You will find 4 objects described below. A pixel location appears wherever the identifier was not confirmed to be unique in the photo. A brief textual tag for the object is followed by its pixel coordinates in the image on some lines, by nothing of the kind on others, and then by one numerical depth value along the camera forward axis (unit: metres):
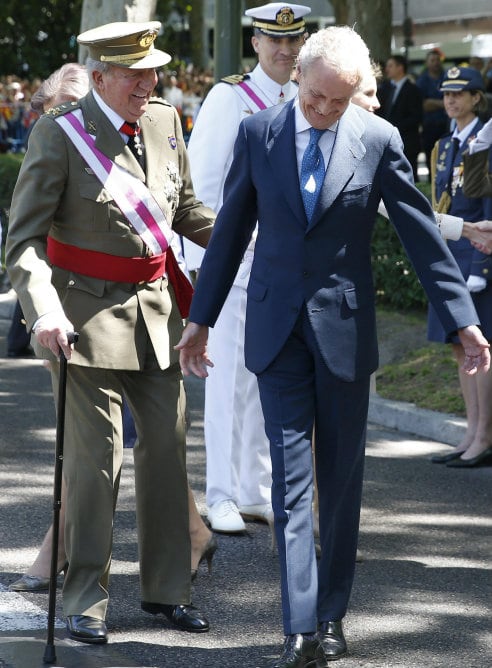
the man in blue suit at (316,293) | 8.48
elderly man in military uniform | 8.86
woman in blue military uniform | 14.74
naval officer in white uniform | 11.72
